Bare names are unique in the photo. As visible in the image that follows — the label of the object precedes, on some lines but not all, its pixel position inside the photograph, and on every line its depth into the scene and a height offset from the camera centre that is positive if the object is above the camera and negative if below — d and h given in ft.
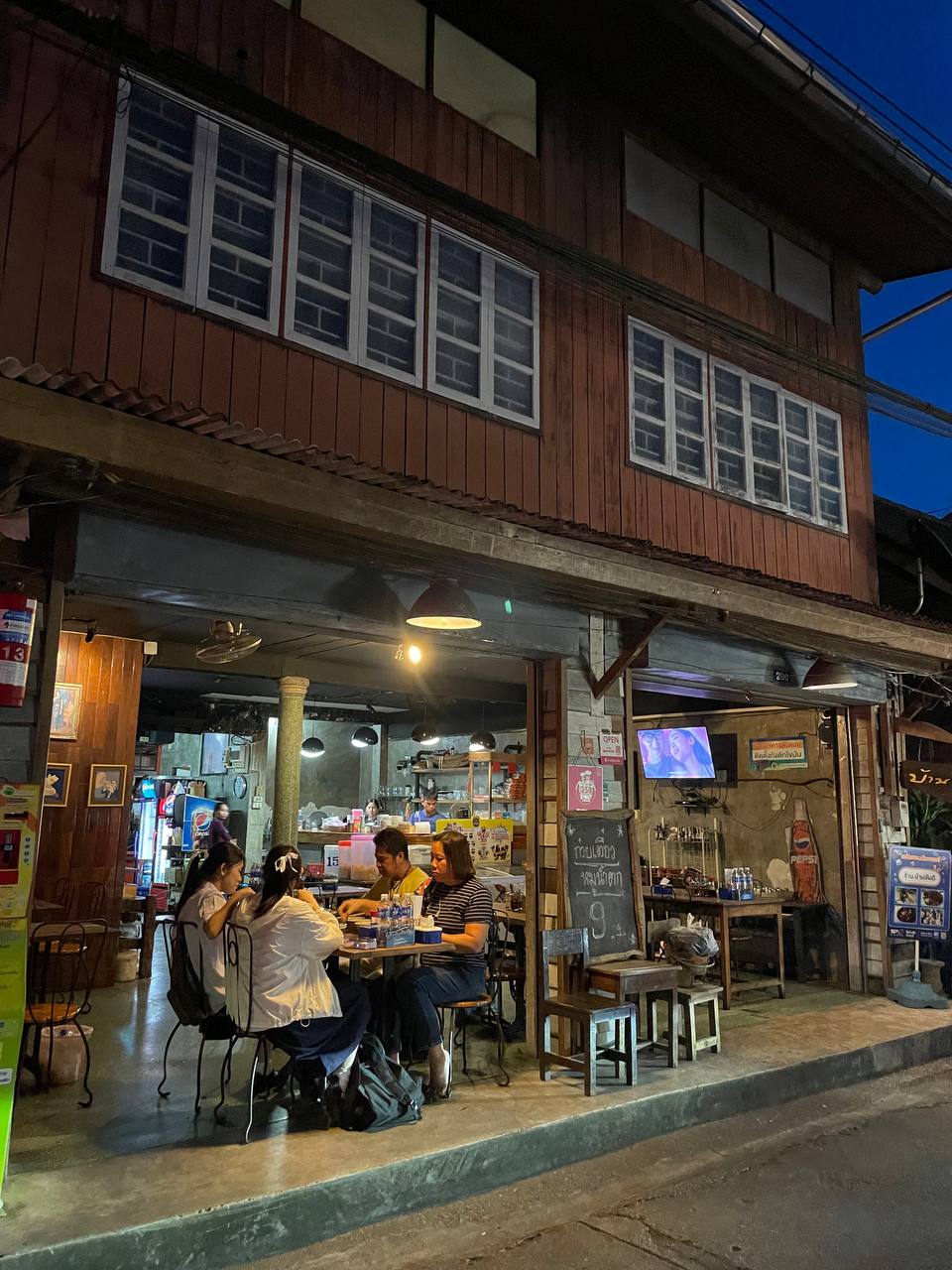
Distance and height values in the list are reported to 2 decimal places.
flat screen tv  36.47 +1.94
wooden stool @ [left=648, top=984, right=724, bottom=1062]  22.40 -5.39
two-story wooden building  17.02 +11.72
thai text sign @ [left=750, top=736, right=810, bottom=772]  35.96 +2.01
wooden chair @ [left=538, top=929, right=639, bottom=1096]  19.81 -4.74
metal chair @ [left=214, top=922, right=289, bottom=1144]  16.65 -3.46
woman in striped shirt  18.99 -3.61
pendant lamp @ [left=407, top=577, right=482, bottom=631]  19.30 +4.08
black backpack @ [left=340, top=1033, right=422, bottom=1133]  17.10 -5.66
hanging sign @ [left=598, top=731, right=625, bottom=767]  24.34 +1.41
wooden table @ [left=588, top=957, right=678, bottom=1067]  21.38 -4.25
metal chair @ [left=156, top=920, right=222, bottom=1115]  18.24 -3.31
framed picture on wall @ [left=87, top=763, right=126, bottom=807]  29.35 +0.27
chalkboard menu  23.16 -2.10
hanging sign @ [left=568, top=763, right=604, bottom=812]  23.58 +0.31
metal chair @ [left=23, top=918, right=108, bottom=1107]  19.17 -4.88
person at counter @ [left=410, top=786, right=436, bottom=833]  44.12 -0.78
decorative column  35.76 +1.34
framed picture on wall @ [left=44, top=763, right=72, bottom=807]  28.45 +0.24
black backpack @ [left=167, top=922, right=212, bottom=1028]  18.33 -3.95
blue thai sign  30.25 -2.92
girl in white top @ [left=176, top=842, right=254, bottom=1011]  18.33 -2.33
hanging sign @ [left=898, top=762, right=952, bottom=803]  32.37 +0.96
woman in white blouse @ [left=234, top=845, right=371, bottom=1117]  16.72 -3.39
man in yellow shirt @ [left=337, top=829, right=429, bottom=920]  22.40 -1.84
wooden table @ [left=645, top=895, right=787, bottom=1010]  29.22 -3.63
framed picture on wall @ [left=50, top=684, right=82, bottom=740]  28.66 +2.52
